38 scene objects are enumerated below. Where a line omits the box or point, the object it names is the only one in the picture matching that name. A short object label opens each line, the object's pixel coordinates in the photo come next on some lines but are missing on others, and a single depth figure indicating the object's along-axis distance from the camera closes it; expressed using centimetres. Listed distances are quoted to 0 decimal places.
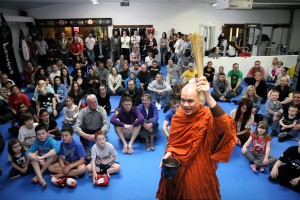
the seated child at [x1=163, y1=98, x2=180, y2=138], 434
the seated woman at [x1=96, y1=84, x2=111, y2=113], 573
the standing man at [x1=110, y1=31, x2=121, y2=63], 1090
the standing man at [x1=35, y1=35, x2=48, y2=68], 999
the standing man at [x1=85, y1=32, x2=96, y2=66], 1049
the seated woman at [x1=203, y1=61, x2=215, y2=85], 802
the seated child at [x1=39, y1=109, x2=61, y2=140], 465
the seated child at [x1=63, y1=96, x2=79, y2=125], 522
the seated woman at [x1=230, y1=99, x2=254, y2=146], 428
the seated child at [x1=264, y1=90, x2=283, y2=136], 485
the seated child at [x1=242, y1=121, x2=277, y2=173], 364
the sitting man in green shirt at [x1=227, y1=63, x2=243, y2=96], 727
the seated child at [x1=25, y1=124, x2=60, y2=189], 339
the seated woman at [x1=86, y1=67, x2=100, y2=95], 627
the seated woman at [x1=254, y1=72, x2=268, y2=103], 640
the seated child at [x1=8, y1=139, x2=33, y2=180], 350
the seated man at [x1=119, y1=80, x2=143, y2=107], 594
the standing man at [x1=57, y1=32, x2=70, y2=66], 979
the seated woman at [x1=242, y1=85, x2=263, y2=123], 505
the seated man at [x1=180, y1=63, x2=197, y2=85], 677
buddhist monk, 163
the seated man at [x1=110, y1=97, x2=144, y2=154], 427
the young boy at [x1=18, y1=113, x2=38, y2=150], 391
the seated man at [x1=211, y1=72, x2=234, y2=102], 678
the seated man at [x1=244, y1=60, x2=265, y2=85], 764
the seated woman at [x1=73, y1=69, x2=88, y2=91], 692
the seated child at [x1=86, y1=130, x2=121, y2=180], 342
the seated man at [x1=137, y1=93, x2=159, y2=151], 439
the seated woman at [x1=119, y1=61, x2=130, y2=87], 810
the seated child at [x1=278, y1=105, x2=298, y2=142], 456
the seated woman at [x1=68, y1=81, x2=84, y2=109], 611
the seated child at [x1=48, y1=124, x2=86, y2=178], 345
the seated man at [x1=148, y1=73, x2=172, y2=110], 636
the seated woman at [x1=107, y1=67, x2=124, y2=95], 722
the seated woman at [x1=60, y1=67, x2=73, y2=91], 716
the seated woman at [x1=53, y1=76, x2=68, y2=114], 623
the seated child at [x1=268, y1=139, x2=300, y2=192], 323
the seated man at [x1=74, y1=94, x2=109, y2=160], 425
